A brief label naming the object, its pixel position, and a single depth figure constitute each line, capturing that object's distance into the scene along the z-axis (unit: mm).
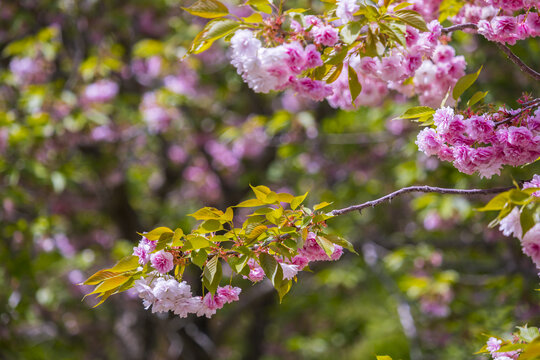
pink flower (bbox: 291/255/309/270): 2871
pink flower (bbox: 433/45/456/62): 3072
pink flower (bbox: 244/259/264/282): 2848
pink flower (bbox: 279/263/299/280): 2841
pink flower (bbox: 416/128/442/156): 2878
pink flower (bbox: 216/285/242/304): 2867
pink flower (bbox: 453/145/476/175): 2838
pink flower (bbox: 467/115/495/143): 2830
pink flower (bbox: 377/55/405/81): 2950
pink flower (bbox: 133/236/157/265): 2821
